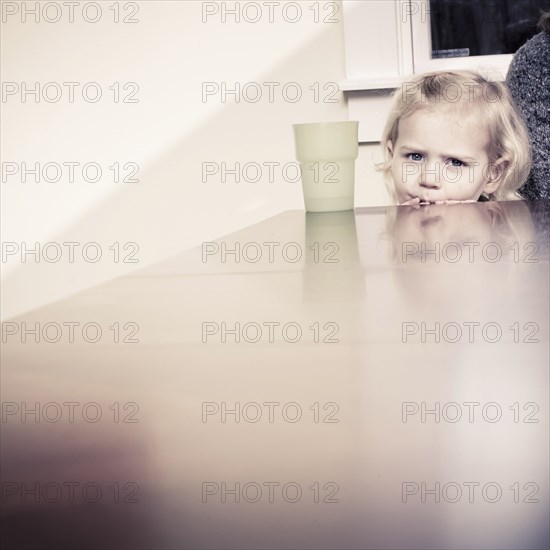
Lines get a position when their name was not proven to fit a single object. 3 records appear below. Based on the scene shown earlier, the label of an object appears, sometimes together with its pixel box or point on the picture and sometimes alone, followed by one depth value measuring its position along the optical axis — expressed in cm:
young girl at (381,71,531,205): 283
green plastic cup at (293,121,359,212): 254
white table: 68
